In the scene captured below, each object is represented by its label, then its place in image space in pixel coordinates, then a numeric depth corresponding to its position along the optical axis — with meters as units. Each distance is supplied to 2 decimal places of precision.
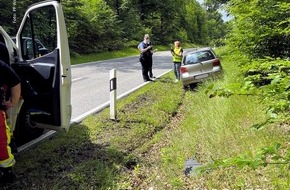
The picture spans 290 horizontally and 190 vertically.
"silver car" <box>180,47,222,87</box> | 11.32
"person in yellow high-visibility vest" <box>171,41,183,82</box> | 13.45
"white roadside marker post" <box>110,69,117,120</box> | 7.10
